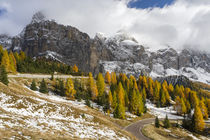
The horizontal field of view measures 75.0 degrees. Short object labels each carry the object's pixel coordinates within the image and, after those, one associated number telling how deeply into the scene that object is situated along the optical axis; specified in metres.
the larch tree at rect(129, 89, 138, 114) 62.22
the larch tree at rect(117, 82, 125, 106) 61.64
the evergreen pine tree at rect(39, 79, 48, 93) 51.23
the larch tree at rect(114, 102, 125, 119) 49.19
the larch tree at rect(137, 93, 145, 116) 61.39
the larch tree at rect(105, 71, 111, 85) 112.71
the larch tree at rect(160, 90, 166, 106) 90.00
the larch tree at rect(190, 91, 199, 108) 87.19
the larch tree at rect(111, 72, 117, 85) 111.28
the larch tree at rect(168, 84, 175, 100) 108.24
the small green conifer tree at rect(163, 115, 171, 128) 49.78
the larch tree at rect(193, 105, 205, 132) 53.62
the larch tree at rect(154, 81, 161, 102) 93.25
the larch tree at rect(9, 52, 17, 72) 67.57
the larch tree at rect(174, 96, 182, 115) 79.11
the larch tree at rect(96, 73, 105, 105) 71.19
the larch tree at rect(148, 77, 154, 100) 101.22
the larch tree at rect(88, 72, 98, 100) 68.38
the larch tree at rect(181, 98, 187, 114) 77.12
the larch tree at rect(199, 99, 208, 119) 72.62
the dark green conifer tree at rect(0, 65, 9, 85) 34.72
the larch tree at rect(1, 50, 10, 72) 65.75
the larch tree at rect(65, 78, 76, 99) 59.76
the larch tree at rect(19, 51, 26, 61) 94.26
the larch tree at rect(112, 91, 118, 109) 56.96
